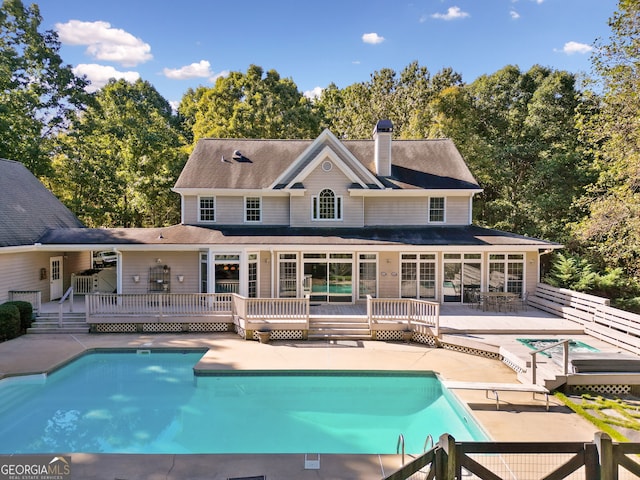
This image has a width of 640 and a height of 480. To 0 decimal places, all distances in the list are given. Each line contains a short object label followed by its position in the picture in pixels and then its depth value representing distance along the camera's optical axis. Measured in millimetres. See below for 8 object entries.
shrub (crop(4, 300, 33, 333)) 14500
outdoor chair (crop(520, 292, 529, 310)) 17477
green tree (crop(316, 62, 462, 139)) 29469
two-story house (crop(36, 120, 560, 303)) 16828
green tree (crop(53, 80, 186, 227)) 27578
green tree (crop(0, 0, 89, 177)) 24281
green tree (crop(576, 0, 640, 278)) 12992
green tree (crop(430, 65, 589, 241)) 24859
